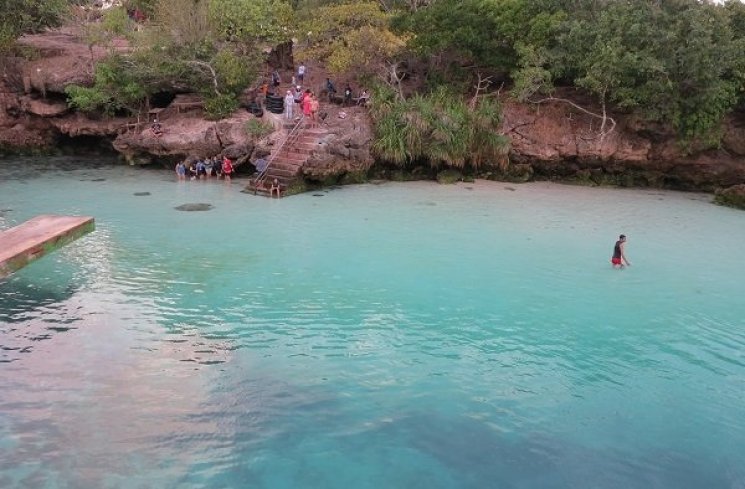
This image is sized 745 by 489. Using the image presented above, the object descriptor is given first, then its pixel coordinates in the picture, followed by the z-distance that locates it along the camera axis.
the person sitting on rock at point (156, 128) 25.50
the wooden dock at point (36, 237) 11.05
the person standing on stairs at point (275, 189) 21.79
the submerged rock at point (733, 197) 22.75
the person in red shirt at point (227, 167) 24.53
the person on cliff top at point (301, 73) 28.33
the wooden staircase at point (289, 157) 22.42
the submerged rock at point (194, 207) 19.58
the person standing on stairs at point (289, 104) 25.09
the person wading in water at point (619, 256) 15.07
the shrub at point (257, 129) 24.33
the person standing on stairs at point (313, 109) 24.88
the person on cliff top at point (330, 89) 27.58
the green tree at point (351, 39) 24.08
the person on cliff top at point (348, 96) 26.89
